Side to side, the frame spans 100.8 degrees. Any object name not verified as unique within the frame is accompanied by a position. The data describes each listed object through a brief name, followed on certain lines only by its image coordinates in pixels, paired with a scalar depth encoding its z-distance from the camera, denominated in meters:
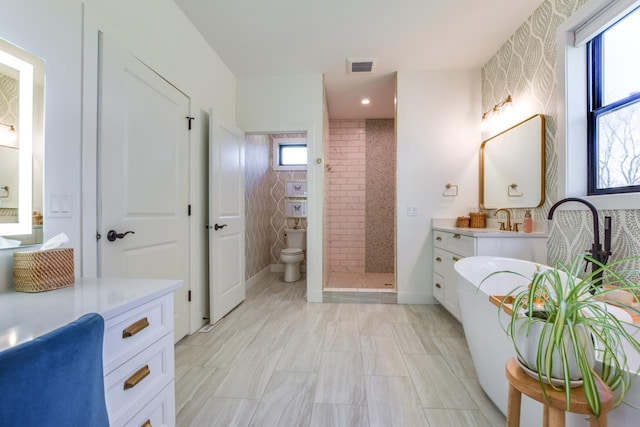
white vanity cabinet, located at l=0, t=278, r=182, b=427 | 0.75
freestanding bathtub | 0.78
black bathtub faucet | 1.48
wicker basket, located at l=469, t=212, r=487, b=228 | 2.82
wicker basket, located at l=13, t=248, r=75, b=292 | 0.96
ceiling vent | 2.81
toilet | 3.95
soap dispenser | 2.20
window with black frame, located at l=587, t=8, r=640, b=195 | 1.52
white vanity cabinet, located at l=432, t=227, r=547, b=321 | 2.12
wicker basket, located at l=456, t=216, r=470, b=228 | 2.90
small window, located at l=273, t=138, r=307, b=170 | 4.70
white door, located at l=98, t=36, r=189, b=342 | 1.47
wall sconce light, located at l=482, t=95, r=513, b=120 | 2.50
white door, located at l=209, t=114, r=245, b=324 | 2.45
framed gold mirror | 2.15
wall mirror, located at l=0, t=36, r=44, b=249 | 1.03
